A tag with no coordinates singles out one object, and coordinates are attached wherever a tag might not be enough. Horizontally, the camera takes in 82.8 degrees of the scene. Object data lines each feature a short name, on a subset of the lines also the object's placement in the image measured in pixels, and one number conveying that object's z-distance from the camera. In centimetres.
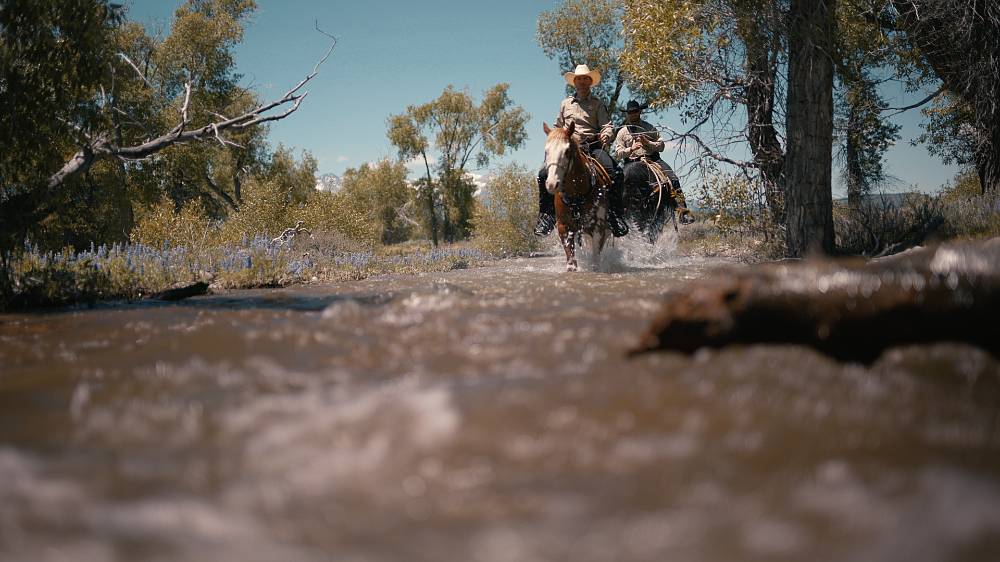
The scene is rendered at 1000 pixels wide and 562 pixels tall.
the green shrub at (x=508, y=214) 2319
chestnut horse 931
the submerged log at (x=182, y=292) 767
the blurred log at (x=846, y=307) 286
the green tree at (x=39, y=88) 735
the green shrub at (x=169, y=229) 1762
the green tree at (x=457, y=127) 4725
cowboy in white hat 1107
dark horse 1233
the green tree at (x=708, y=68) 1193
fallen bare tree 779
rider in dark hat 1232
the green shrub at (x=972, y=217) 953
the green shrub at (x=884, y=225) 1074
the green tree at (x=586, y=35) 3372
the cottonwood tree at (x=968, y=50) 1035
